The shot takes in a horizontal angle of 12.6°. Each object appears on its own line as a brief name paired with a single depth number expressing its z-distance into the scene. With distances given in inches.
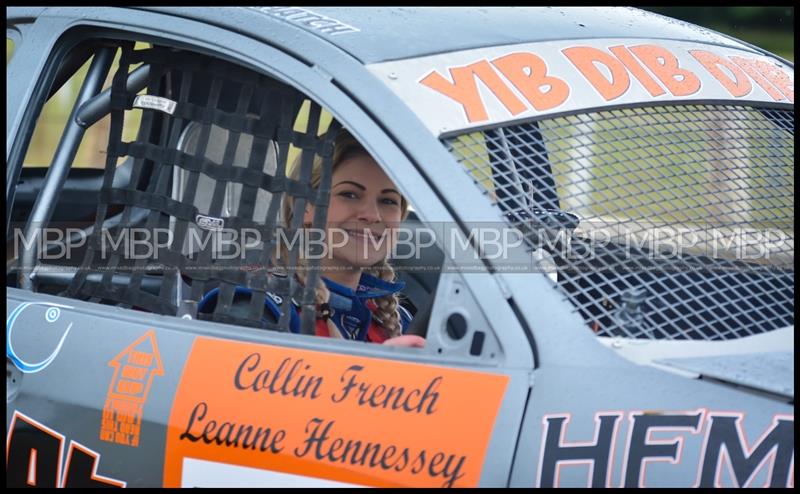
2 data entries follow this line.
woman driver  276.3
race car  253.3
